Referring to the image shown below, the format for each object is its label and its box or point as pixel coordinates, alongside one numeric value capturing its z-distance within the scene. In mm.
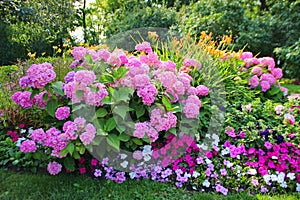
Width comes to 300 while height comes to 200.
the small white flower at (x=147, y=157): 2545
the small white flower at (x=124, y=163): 2508
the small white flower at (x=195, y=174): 2482
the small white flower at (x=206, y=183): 2430
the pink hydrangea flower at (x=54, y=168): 2330
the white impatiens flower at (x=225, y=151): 2729
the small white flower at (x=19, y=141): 2757
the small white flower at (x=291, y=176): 2515
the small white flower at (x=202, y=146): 2734
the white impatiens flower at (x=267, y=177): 2490
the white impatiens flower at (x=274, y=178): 2504
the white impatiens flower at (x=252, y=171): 2535
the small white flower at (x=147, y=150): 2562
